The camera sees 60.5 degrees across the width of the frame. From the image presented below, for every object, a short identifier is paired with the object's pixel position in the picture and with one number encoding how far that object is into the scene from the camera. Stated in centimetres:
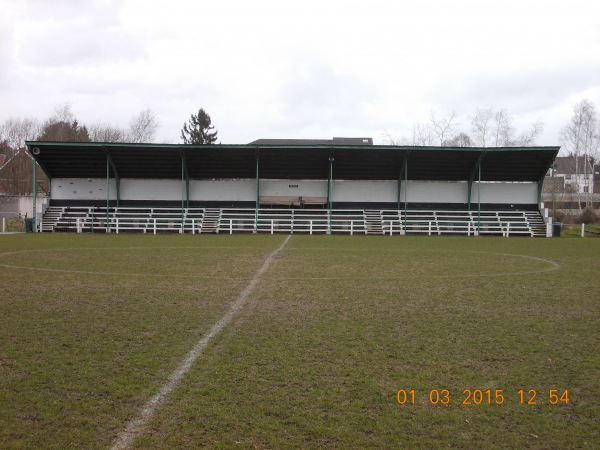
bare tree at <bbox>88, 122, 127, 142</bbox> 6016
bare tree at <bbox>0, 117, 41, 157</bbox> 5843
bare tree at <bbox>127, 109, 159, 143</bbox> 6091
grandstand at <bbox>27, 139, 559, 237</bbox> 3281
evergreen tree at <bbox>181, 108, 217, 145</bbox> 7600
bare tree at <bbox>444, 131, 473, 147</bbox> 6444
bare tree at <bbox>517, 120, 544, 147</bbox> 5664
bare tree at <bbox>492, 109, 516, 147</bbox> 5769
